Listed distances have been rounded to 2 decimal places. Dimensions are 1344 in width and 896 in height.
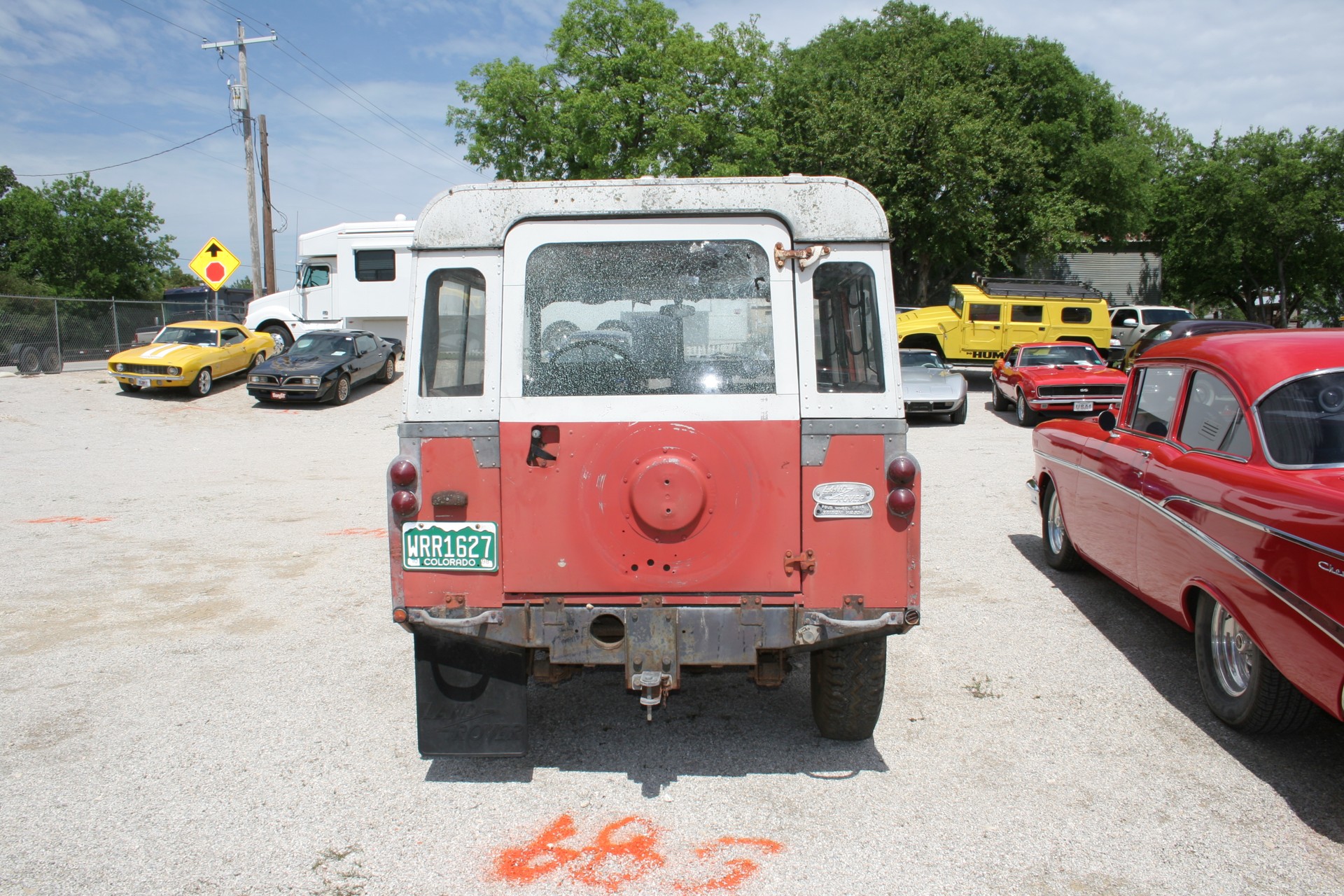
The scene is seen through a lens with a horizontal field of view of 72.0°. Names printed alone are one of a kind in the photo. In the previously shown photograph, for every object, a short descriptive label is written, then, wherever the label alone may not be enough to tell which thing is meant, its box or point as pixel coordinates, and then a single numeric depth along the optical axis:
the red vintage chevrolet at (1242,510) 3.53
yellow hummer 21.36
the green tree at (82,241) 51.12
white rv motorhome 22.39
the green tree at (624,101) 29.19
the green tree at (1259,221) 33.03
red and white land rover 3.65
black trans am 17.75
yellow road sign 17.89
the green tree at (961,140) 24.92
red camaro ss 15.02
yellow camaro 18.16
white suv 28.41
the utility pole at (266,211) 26.97
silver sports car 16.11
